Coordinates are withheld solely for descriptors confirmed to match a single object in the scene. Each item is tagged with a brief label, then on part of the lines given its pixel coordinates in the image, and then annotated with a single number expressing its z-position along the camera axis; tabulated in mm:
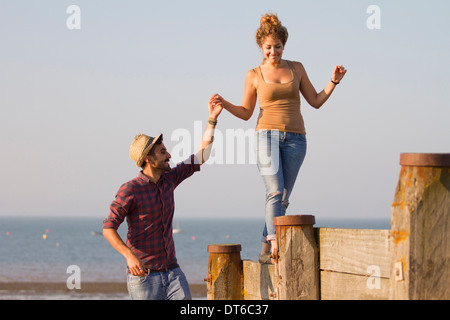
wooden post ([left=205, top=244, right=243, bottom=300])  14945
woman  13734
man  12344
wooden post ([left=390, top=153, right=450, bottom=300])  8484
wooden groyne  8492
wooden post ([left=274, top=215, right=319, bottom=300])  11469
